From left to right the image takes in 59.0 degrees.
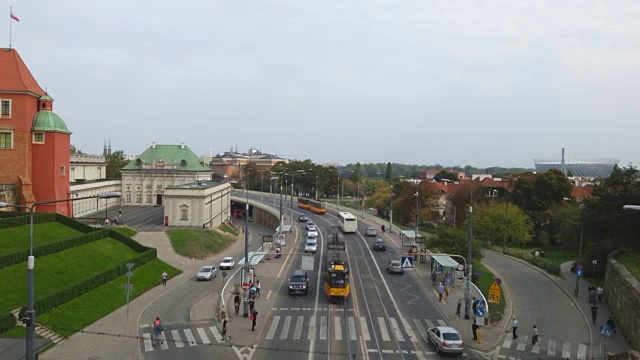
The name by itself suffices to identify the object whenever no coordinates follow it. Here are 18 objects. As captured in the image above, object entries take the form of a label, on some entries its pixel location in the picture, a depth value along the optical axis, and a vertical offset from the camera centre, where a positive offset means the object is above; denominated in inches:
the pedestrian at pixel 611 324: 1342.3 -370.5
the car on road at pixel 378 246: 2506.2 -368.7
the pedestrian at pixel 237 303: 1424.7 -361.4
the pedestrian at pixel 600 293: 1691.7 -376.7
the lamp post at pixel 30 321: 755.4 -223.4
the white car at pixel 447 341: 1104.2 -349.4
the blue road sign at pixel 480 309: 1288.8 -332.0
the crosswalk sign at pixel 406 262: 1577.9 -275.6
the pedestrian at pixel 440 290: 1593.9 -354.4
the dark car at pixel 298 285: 1641.2 -360.5
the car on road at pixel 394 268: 1989.4 -368.9
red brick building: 2223.2 +65.1
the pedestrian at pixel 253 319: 1267.2 -358.7
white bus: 3078.2 -337.6
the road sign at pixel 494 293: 1283.2 -289.8
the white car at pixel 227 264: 2107.5 -390.7
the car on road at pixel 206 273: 1883.6 -384.1
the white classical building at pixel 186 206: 2864.2 -243.2
